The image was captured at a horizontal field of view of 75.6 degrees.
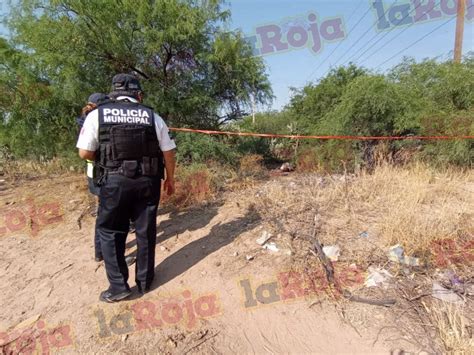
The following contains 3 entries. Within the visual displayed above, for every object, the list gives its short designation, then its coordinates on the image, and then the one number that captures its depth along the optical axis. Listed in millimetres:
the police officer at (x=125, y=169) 2322
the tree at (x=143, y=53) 5332
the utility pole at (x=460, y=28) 9781
